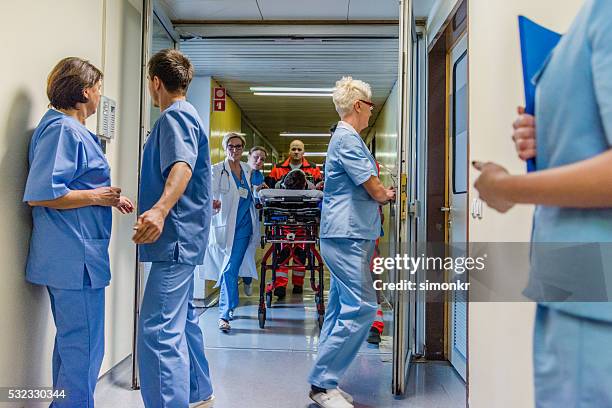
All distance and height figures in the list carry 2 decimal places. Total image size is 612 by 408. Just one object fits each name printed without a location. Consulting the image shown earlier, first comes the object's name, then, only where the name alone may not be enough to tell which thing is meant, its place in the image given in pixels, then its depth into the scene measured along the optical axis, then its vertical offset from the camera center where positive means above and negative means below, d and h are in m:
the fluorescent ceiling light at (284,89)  5.53 +1.57
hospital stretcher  3.76 +0.03
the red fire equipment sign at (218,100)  5.05 +1.29
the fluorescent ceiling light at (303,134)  9.72 +1.85
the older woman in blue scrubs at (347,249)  2.10 -0.10
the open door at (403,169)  2.24 +0.27
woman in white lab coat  3.86 +0.02
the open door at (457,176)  2.65 +0.29
